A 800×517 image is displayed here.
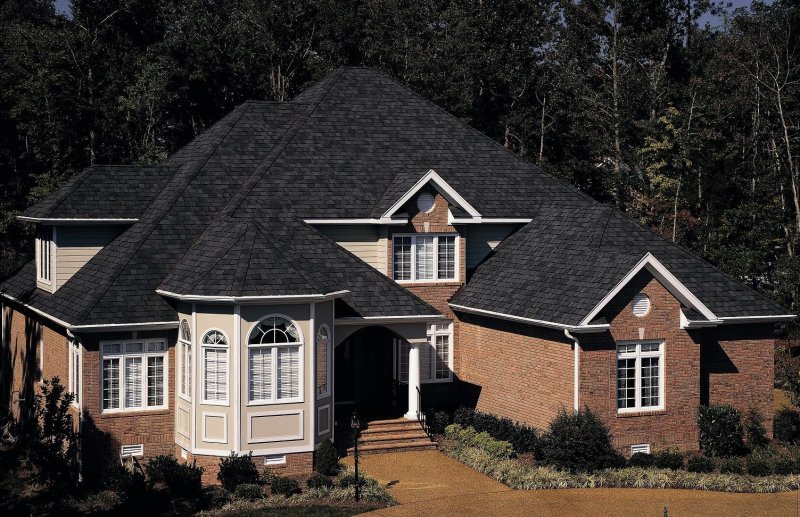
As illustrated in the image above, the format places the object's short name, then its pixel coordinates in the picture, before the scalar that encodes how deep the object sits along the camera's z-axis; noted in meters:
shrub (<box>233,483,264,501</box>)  29.44
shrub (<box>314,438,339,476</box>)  31.67
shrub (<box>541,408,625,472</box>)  31.55
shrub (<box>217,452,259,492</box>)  30.31
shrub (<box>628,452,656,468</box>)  32.35
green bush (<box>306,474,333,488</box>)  30.41
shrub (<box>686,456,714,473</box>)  31.95
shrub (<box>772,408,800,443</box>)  36.69
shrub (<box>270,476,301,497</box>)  29.89
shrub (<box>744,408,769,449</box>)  35.69
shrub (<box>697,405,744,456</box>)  34.00
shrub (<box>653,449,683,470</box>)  32.31
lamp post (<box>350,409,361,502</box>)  29.94
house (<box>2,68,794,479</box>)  31.75
